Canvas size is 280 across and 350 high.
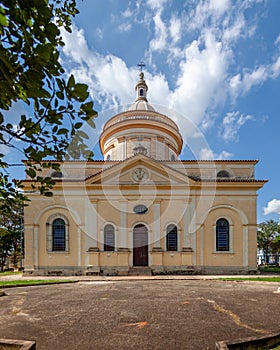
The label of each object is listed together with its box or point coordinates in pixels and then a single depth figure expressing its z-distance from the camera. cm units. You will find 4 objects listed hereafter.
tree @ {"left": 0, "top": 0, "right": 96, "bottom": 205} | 173
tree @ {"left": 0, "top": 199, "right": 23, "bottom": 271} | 2767
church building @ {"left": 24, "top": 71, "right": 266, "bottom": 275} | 1942
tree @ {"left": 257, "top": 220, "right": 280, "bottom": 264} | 4256
